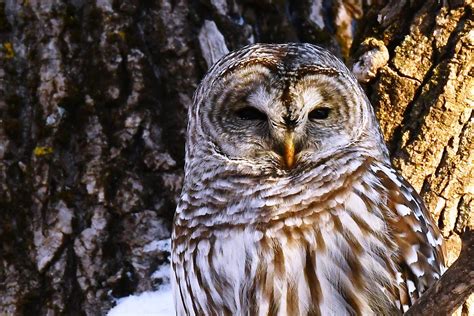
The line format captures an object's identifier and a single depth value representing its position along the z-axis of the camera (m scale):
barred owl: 5.66
